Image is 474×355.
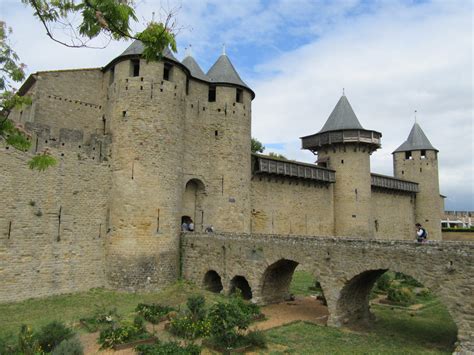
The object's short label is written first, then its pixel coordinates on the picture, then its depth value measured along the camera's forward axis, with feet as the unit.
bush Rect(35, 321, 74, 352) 27.32
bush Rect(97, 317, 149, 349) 30.48
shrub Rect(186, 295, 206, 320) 35.12
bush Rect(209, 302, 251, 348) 30.81
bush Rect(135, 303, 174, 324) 37.79
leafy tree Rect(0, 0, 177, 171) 14.42
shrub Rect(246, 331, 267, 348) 31.30
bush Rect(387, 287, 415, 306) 50.87
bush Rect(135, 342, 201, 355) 26.45
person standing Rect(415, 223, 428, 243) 44.40
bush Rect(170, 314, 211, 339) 33.01
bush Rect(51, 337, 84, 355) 22.38
